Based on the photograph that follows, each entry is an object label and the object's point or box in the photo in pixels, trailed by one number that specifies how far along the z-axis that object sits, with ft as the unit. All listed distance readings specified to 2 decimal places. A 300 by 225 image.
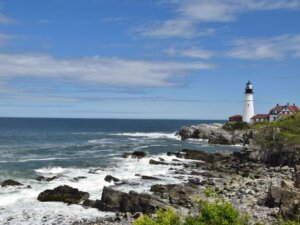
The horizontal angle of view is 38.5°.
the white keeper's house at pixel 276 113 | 398.83
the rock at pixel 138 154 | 228.51
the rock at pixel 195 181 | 152.85
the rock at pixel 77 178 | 156.56
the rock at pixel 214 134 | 329.31
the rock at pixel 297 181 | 119.28
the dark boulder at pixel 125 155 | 229.66
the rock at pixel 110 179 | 155.06
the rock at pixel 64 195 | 123.65
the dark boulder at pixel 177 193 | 119.65
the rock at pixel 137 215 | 106.18
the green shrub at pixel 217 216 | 56.65
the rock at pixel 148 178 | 161.68
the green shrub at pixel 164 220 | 56.03
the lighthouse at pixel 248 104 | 394.52
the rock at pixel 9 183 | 144.04
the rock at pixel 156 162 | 208.95
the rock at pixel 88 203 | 118.11
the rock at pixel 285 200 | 99.04
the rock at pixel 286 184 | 116.98
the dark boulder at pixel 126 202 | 111.34
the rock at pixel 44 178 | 157.17
